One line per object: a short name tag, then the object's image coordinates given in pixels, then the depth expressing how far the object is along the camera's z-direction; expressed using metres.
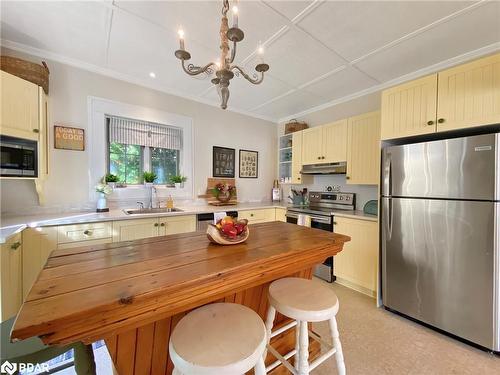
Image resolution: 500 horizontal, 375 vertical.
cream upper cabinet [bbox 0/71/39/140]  1.70
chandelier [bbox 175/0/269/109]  1.27
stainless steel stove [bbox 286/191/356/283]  2.76
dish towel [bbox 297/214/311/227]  2.95
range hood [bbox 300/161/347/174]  3.00
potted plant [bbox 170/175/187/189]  2.99
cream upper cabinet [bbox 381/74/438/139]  1.89
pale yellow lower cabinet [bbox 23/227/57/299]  1.74
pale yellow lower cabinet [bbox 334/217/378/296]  2.36
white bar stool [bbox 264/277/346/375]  1.04
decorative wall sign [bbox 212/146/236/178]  3.46
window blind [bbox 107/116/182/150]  2.66
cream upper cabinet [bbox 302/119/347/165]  2.94
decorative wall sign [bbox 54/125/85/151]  2.26
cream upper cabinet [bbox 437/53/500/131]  1.59
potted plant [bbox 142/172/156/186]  2.75
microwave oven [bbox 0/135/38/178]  1.69
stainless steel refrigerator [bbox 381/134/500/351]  1.55
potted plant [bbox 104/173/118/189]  2.47
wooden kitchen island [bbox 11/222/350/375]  0.62
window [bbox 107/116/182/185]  2.67
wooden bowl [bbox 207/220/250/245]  1.19
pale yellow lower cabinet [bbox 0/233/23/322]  1.44
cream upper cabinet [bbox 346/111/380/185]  2.58
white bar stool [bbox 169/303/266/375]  0.73
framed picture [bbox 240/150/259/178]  3.80
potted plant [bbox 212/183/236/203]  3.28
